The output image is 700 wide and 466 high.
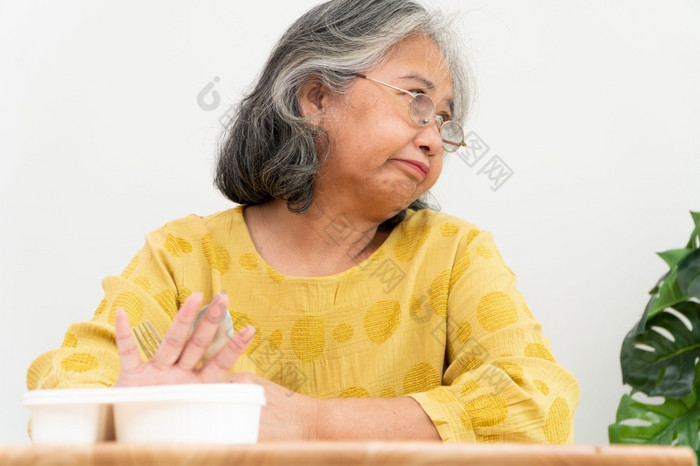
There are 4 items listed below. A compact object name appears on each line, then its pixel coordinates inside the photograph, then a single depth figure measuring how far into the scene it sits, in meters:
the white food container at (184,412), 1.04
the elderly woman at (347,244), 1.49
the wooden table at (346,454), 0.87
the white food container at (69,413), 1.05
